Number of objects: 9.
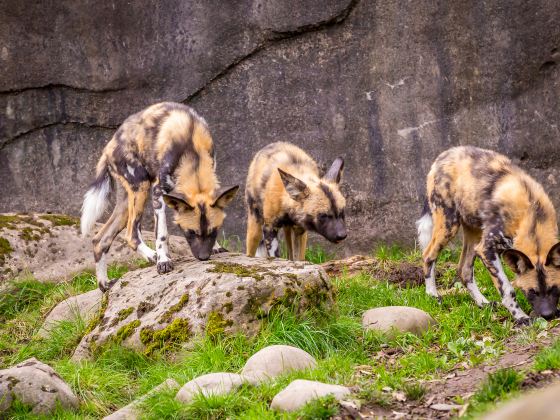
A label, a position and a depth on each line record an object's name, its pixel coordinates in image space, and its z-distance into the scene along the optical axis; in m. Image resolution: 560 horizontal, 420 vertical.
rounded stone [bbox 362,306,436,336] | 10.38
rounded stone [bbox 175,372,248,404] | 7.89
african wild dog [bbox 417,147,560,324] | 10.74
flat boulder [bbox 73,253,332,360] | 9.95
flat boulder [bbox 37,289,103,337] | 11.96
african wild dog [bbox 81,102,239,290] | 11.52
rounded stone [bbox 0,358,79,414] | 8.59
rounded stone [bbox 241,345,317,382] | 8.45
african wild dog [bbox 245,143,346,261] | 12.74
